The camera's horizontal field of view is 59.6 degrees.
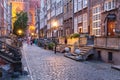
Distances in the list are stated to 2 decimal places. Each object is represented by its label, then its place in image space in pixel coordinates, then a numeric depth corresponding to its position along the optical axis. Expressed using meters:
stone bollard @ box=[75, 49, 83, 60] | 8.65
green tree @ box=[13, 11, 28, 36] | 28.55
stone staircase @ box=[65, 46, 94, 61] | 8.68
